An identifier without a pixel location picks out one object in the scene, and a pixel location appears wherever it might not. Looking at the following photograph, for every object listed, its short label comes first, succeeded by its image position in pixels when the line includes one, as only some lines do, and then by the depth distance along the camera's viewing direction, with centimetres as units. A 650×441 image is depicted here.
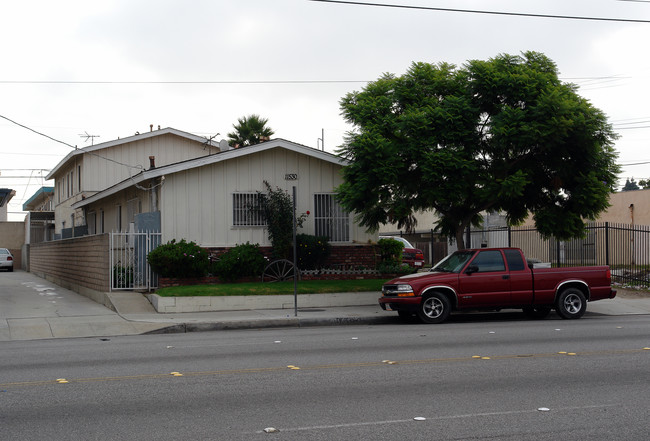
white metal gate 1936
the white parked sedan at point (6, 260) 4166
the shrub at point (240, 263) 1945
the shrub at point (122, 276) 1939
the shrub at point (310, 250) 2014
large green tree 1648
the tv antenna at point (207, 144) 3294
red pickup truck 1518
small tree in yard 2008
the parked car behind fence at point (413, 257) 2567
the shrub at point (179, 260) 1864
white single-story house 1988
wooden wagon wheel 2000
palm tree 3638
